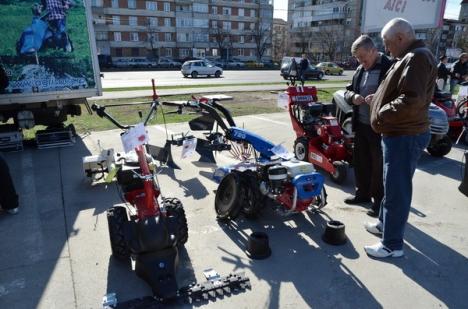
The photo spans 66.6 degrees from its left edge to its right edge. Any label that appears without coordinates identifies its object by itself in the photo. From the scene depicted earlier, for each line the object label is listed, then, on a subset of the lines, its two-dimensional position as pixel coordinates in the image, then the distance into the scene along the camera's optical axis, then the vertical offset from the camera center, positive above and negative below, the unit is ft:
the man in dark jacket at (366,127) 13.14 -2.73
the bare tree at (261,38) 218.79 +9.75
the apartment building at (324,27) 207.41 +16.47
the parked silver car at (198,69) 95.40 -4.05
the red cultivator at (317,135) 17.48 -4.03
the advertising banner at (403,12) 28.68 +3.33
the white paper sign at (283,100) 19.62 -2.45
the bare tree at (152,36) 194.29 +8.90
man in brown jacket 9.08 -1.69
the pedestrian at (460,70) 39.97 -1.73
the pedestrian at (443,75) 37.70 -2.16
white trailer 21.76 -0.39
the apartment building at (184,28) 187.73 +14.16
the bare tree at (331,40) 204.64 +7.68
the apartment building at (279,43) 248.11 +7.24
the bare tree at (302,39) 228.02 +9.02
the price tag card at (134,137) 8.95 -2.04
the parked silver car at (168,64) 150.26 -4.39
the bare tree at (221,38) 210.18 +9.12
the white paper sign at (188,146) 17.71 -4.45
